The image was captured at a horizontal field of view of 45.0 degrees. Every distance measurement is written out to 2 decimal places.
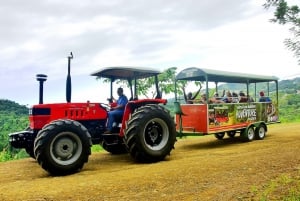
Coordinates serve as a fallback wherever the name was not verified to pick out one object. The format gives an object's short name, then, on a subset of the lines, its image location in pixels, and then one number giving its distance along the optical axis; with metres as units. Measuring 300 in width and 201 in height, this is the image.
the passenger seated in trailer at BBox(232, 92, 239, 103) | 12.66
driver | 8.73
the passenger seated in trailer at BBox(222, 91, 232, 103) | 12.37
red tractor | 7.05
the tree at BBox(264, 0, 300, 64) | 8.06
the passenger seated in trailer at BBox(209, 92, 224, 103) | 11.80
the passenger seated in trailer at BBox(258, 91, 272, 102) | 13.99
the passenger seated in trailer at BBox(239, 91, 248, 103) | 13.05
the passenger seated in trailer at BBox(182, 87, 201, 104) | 12.32
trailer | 11.40
